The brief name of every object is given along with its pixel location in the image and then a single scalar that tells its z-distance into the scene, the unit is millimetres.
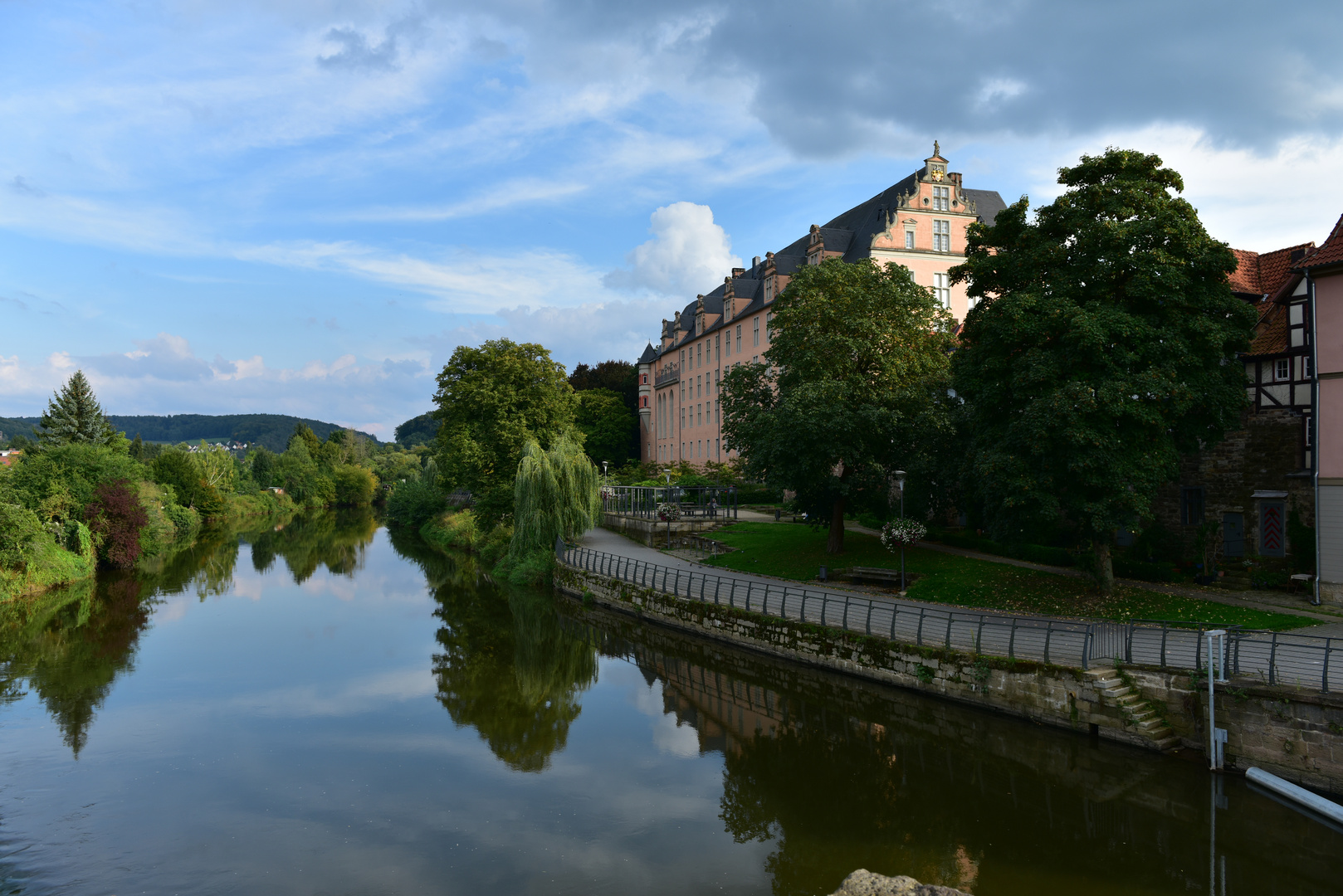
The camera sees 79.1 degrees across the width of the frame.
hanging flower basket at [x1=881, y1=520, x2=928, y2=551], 23781
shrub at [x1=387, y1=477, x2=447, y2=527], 65188
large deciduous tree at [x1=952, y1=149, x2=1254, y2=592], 17953
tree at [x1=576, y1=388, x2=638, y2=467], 75312
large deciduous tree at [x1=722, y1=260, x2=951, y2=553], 25484
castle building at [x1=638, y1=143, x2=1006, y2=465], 43688
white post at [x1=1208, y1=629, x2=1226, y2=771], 13281
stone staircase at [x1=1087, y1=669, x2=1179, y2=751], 14203
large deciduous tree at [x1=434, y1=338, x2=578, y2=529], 42344
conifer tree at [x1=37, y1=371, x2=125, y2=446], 53625
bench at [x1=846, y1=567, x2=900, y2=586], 24688
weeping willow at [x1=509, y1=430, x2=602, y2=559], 36625
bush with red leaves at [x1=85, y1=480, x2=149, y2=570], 39625
